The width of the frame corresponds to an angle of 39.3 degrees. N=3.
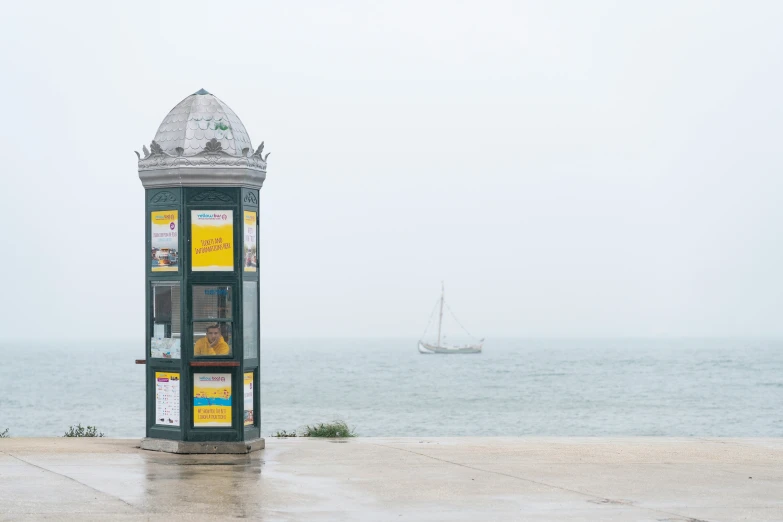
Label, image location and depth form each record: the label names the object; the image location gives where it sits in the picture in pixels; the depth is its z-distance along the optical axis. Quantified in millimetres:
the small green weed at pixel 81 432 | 15884
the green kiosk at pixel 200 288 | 12453
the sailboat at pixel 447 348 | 164375
